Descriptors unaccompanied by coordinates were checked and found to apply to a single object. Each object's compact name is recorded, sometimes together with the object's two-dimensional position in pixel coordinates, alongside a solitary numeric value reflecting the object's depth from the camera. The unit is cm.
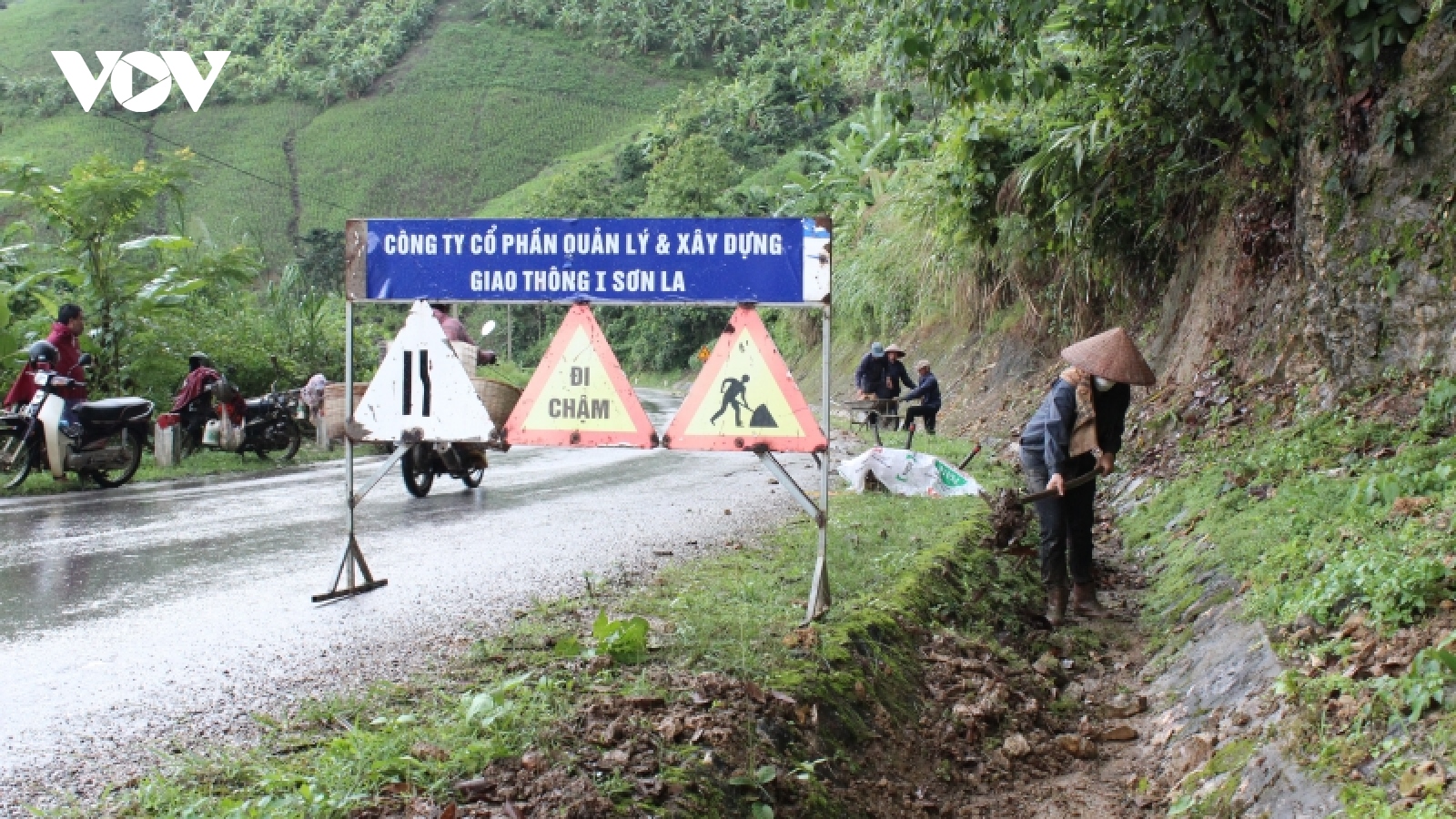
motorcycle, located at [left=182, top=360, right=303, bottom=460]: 1529
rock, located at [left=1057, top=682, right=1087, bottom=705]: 614
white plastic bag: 1037
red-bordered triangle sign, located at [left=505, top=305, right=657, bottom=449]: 591
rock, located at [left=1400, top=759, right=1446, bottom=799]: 343
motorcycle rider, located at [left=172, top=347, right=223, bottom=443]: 1538
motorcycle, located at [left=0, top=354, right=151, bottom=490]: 1155
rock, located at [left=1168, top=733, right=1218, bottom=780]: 475
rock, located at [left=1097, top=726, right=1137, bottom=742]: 552
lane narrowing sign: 625
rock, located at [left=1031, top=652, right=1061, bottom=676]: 640
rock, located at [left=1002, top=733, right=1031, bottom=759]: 524
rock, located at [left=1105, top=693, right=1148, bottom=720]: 584
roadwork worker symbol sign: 566
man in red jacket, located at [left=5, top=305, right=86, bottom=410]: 1191
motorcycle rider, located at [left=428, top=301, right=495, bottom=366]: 898
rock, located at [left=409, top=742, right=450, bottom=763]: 366
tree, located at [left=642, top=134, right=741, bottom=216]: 5297
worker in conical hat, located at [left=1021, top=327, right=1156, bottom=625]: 701
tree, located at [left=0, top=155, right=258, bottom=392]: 1523
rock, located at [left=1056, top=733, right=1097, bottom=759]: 539
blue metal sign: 563
